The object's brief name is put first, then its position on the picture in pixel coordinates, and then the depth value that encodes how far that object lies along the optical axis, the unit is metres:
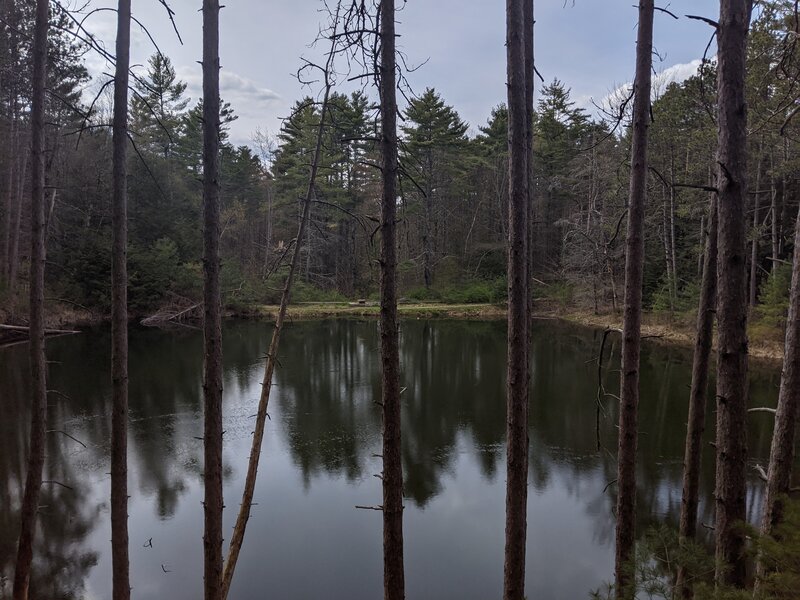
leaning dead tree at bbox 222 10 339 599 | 5.85
